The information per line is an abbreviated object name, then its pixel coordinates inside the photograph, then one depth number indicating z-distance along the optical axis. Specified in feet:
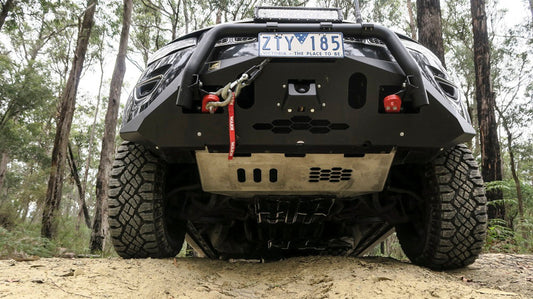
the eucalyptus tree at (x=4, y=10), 29.42
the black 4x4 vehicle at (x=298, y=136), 6.15
